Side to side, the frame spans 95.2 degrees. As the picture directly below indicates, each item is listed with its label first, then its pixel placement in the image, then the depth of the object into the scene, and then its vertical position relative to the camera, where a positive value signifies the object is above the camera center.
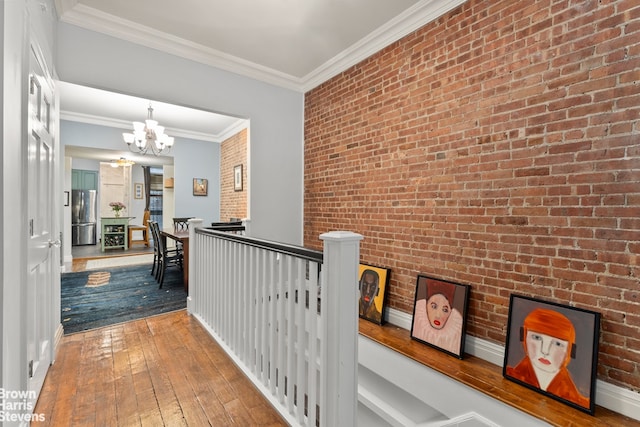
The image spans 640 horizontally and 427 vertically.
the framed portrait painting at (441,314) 2.30 -0.88
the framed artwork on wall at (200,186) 6.58 +0.36
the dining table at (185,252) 4.07 -0.72
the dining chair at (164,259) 4.20 -0.88
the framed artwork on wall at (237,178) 5.92 +0.53
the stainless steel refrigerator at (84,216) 7.92 -0.48
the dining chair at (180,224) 5.48 -0.43
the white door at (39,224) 1.53 -0.16
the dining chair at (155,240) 4.55 -0.61
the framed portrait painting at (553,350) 1.70 -0.87
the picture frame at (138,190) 9.18 +0.32
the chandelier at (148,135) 4.38 +1.03
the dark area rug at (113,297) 3.04 -1.23
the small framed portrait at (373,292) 2.94 -0.88
